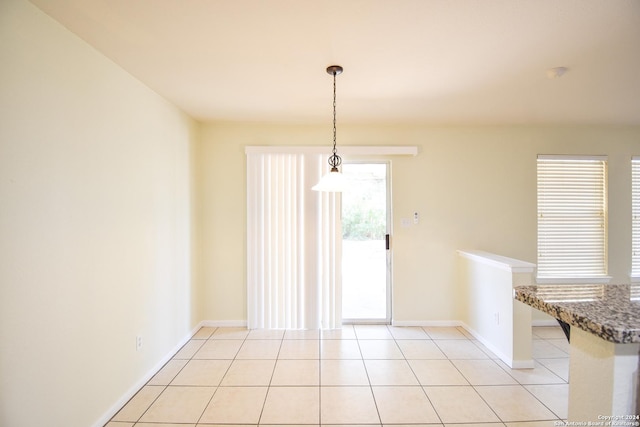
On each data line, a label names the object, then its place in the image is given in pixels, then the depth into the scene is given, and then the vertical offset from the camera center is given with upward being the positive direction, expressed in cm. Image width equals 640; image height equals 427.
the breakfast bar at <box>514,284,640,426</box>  78 -40
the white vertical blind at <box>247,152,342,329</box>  359 -38
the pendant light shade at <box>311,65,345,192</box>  216 +24
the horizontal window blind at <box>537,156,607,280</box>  374 -9
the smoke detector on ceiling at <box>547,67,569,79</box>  219 +106
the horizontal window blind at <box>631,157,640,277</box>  374 -7
